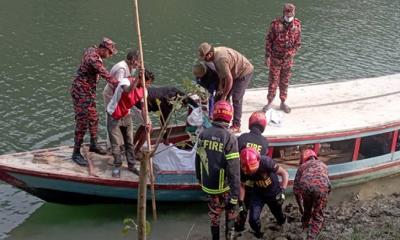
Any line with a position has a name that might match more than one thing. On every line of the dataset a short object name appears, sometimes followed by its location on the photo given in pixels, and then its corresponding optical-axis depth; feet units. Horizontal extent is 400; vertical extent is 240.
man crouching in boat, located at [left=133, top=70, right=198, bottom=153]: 33.32
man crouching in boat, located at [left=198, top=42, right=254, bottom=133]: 31.30
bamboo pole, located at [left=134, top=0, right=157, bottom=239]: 19.30
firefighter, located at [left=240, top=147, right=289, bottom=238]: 26.71
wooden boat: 31.99
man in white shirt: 30.37
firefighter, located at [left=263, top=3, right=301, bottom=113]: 36.24
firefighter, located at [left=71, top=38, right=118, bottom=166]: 30.42
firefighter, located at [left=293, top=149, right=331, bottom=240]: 27.25
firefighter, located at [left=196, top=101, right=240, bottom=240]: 26.03
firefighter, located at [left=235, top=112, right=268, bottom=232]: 28.17
